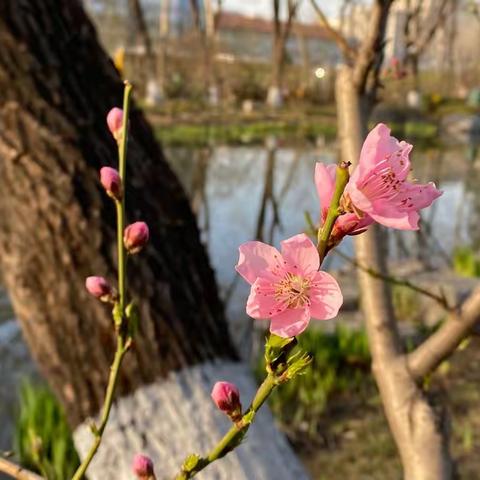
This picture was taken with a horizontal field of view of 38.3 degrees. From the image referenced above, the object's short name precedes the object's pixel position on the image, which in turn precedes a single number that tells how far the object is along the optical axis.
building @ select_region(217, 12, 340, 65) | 21.53
